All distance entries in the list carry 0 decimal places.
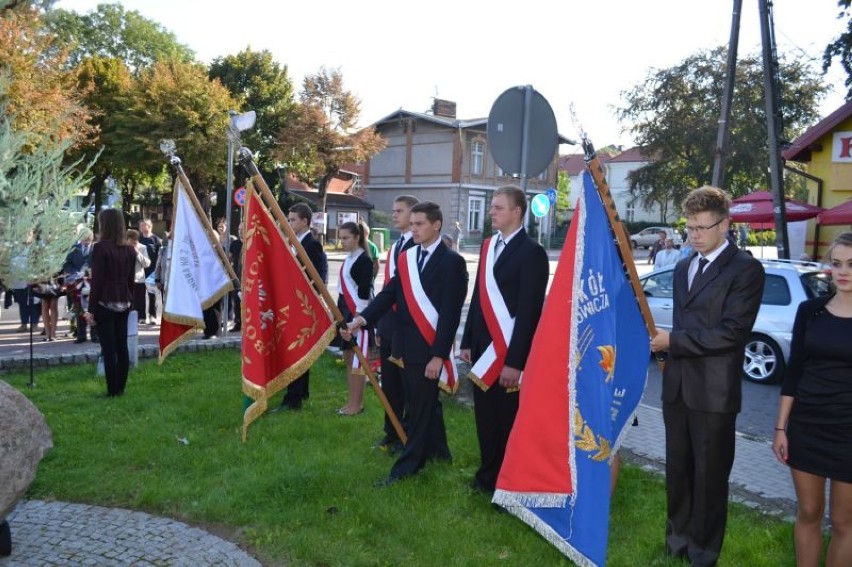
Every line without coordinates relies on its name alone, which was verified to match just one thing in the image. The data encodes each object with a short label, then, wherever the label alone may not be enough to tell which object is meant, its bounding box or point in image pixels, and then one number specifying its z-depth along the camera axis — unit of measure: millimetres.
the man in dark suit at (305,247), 7418
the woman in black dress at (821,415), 3561
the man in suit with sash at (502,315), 4863
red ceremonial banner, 5793
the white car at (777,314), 9922
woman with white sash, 7031
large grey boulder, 4059
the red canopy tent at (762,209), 15086
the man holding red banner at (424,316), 5387
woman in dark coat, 7441
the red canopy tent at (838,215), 11375
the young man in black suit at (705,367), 3826
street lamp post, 6711
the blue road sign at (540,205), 19828
